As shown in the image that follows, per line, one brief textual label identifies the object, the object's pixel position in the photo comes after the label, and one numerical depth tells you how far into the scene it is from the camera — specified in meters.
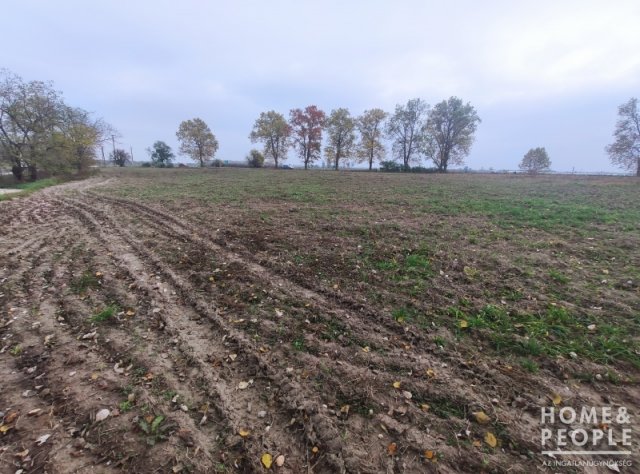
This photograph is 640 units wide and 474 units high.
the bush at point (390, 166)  45.08
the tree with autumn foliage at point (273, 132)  48.16
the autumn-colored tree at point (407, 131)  45.66
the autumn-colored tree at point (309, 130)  48.69
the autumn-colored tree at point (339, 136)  46.34
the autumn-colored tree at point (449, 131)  42.44
